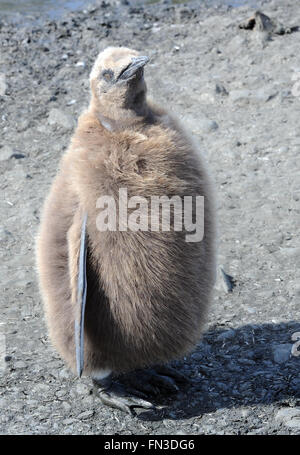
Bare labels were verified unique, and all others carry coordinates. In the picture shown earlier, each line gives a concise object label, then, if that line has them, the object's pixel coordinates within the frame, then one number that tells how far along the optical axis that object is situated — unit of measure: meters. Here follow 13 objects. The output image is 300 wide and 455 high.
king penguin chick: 2.93
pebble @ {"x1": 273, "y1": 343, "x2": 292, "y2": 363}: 3.31
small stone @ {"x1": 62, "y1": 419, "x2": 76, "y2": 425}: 3.00
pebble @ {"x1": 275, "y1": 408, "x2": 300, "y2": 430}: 2.90
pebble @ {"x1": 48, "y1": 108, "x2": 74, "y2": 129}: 5.46
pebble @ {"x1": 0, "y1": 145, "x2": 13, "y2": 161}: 5.17
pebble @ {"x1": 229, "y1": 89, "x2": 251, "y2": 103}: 5.64
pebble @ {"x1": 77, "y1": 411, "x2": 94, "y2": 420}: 3.05
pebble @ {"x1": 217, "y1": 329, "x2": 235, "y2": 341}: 3.48
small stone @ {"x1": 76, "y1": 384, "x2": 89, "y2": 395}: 3.21
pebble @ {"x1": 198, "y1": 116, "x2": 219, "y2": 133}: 5.34
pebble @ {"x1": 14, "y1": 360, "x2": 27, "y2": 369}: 3.35
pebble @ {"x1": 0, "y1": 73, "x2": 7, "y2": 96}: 5.90
